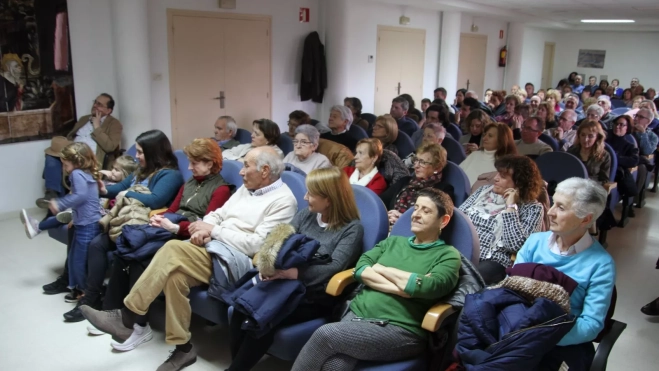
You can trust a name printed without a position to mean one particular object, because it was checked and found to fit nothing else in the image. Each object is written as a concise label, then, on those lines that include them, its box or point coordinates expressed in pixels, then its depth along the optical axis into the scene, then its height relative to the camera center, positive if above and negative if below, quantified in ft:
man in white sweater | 9.29 -3.16
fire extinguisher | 44.91 +1.62
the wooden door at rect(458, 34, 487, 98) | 39.88 +0.94
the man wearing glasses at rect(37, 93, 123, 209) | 18.33 -2.45
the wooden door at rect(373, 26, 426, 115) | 32.19 +0.58
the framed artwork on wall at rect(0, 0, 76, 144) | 17.44 -0.19
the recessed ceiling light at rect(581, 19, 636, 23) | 43.69 +4.66
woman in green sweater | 7.38 -3.18
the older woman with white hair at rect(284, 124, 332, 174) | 14.45 -2.06
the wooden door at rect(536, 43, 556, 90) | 58.59 +1.16
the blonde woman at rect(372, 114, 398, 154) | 16.72 -1.75
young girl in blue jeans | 11.31 -2.81
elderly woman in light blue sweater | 6.94 -2.44
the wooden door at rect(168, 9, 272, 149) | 22.35 -0.02
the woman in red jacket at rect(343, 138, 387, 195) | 12.70 -2.18
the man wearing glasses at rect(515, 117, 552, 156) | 16.37 -1.87
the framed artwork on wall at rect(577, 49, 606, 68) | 58.08 +2.10
